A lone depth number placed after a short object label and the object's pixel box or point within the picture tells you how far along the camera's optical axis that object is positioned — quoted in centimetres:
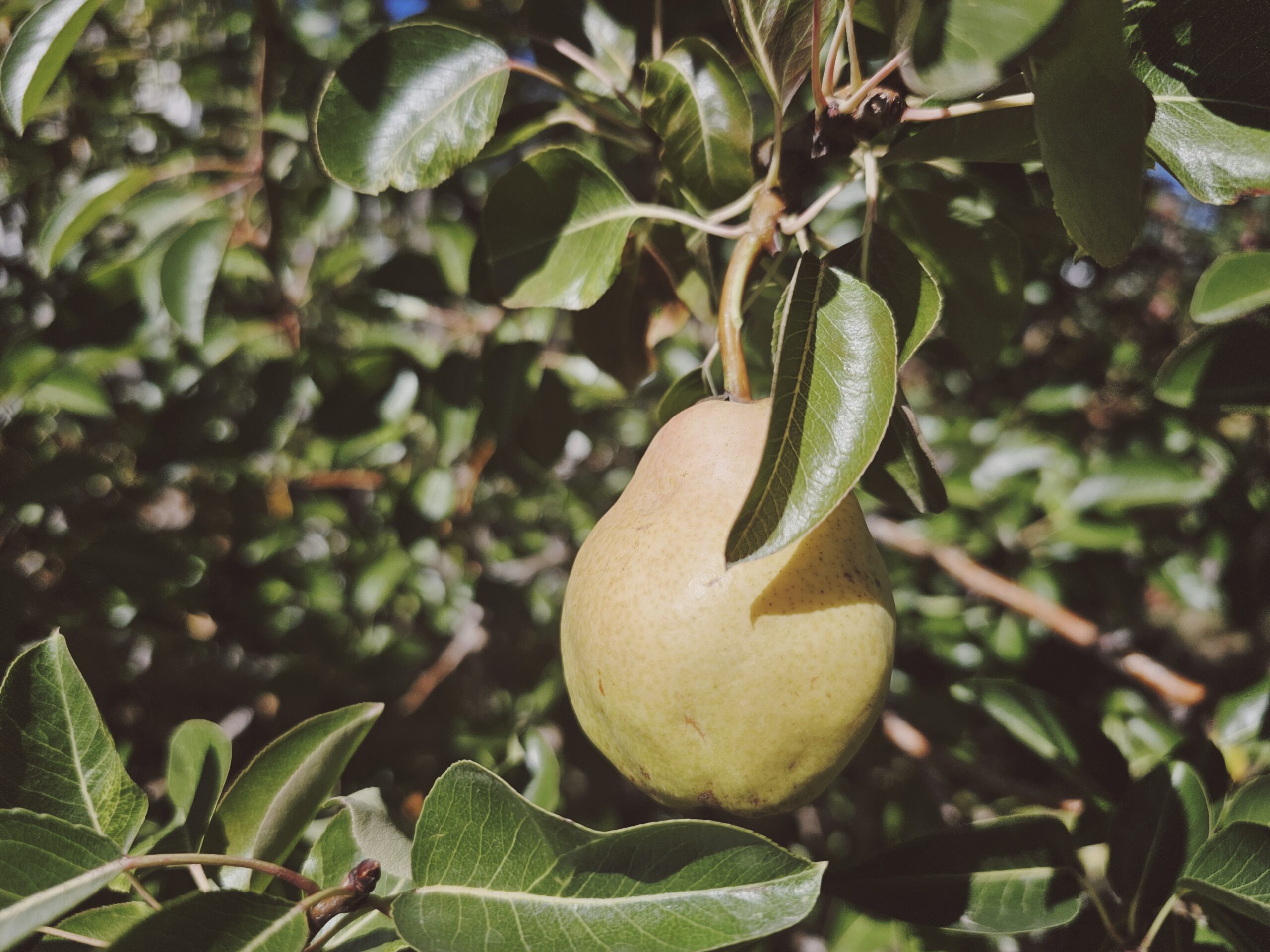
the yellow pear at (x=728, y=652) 24
